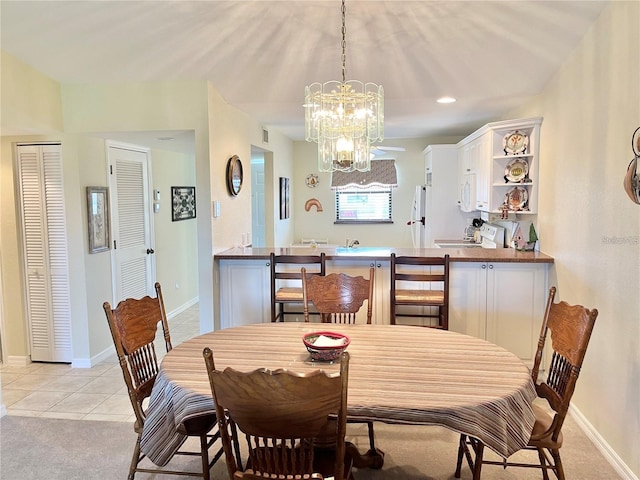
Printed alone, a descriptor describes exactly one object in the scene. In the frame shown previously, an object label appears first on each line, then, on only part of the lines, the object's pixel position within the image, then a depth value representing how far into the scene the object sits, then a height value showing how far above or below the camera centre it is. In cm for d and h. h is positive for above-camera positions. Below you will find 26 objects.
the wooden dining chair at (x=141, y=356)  218 -75
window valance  717 +47
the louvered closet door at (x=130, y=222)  456 -15
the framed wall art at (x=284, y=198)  643 +14
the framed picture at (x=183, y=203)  588 +6
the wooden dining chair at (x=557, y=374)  196 -77
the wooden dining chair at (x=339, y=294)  289 -54
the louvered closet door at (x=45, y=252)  406 -39
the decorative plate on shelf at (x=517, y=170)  412 +32
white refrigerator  634 -16
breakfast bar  367 -65
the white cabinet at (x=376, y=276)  381 -57
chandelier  261 +47
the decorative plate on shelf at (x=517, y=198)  413 +7
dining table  169 -71
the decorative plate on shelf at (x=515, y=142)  408 +56
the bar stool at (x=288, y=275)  365 -54
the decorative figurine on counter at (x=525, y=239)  396 -29
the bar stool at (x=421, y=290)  341 -67
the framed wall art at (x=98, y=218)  412 -9
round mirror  430 +31
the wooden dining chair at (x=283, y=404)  147 -63
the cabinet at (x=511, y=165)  398 +37
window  740 +1
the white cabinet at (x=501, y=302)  368 -77
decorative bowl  209 -64
